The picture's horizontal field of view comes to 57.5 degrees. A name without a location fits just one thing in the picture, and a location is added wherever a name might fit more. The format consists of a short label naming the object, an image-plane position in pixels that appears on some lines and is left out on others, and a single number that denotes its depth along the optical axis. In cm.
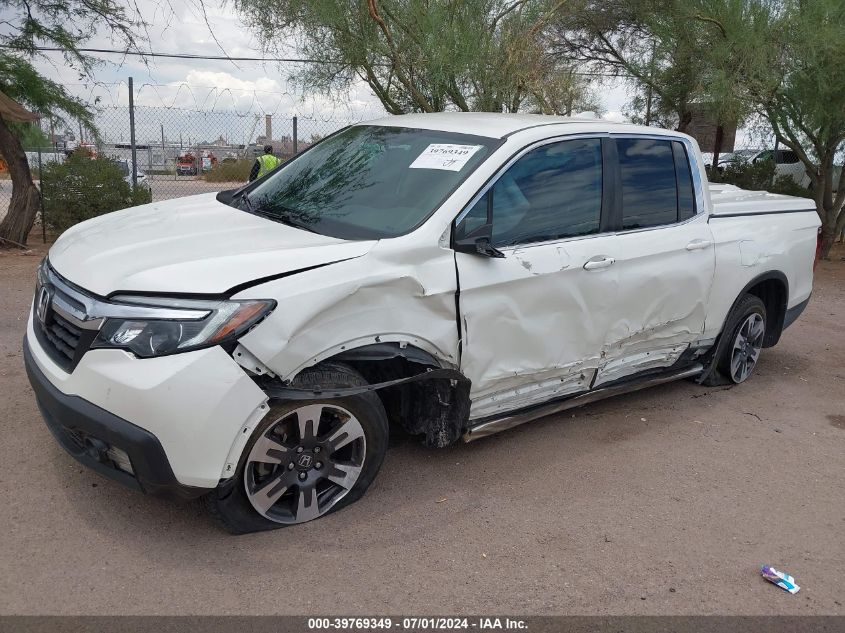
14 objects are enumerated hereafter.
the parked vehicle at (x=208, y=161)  2409
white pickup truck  297
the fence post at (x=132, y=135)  1171
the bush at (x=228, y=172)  2367
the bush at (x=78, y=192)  1101
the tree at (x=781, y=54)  978
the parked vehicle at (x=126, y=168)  1191
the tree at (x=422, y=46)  902
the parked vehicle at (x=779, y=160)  1505
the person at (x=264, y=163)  1022
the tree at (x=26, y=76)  1043
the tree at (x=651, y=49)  1079
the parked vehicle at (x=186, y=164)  2345
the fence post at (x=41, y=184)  1107
